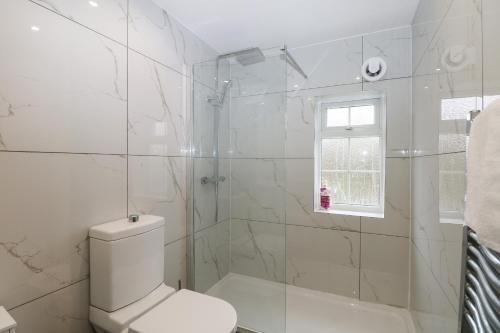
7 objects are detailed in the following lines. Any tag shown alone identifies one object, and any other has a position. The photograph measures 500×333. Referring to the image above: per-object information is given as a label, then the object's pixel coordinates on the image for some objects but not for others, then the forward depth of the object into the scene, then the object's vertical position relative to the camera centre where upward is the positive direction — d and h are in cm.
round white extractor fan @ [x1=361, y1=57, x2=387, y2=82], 190 +79
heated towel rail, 60 -35
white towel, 47 -3
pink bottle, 218 -31
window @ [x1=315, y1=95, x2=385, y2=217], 213 +10
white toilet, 109 -70
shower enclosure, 180 -16
